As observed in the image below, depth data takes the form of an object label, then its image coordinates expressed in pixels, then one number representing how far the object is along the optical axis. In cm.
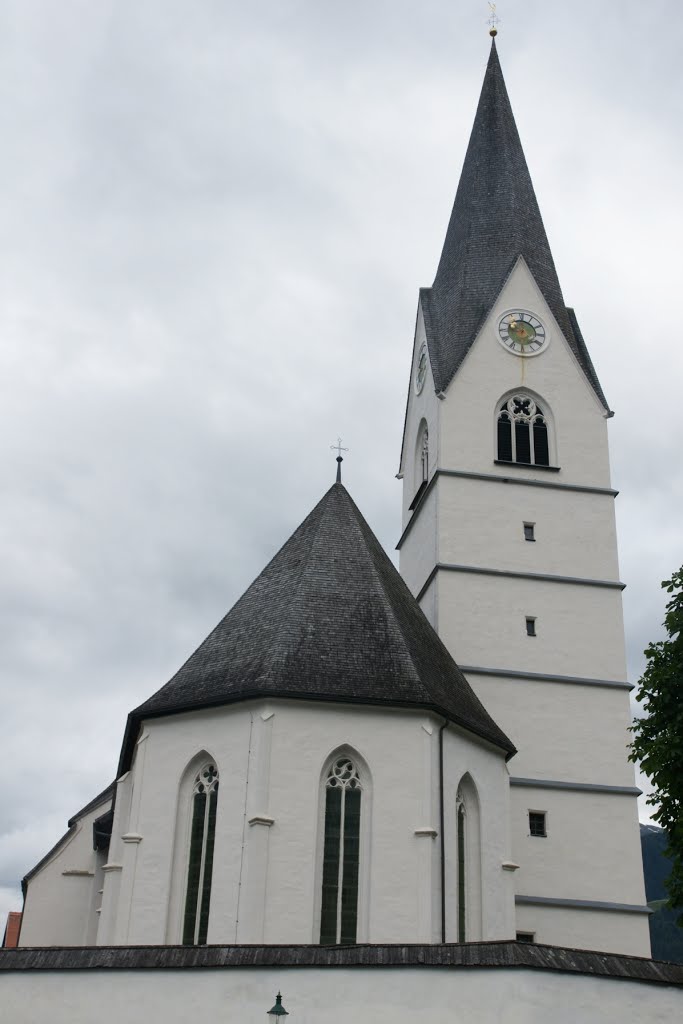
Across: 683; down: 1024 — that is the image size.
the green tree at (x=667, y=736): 1864
